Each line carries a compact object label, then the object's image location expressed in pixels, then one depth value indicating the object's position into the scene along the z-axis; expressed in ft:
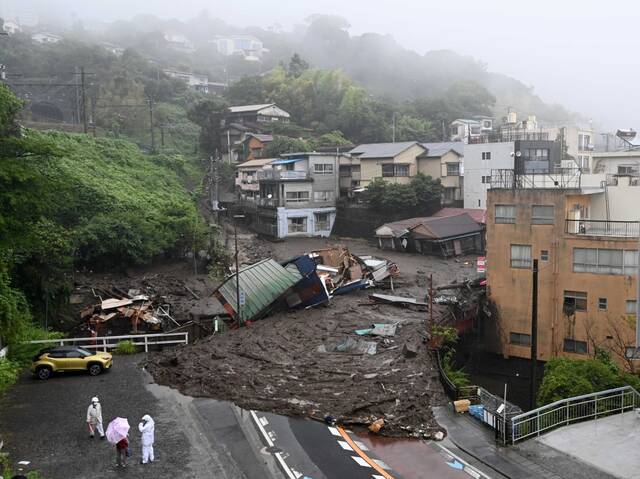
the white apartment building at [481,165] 152.46
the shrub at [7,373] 60.08
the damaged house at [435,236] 142.51
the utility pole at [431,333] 76.51
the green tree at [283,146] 200.03
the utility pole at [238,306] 88.38
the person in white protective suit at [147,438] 44.50
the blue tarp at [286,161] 169.53
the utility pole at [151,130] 203.72
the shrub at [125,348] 79.15
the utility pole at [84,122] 188.68
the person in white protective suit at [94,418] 49.57
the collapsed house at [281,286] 90.58
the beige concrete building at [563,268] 90.12
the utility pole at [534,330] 59.16
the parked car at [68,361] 67.56
